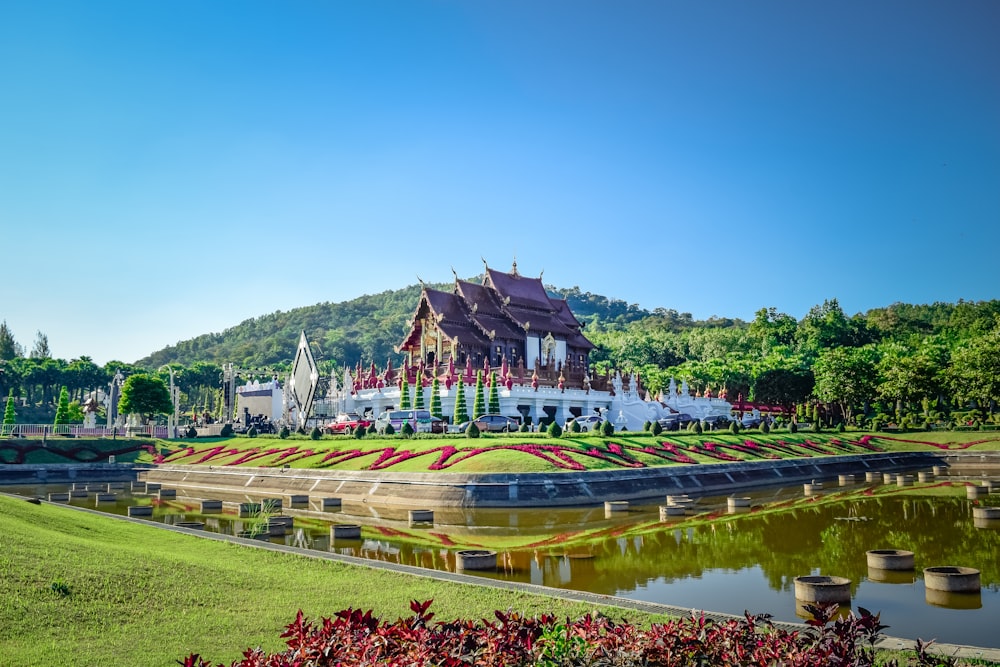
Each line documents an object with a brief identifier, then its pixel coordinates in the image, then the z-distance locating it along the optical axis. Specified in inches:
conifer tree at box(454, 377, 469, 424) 1829.5
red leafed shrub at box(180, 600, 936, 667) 282.5
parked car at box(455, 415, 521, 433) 1753.2
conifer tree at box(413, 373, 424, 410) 1954.2
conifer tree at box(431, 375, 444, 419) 1947.6
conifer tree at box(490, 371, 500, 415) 1888.5
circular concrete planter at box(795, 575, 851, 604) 537.6
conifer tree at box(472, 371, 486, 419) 1900.3
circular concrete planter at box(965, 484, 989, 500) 1242.8
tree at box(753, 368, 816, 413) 2960.1
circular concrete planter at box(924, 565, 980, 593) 566.9
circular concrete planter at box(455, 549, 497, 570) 682.8
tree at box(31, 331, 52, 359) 4428.2
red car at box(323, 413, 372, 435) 1935.3
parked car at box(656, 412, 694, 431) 2084.2
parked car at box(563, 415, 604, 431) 1918.1
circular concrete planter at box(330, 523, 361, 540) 892.6
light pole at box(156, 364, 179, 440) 2337.6
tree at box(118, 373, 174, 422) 2433.6
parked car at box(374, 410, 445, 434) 1810.5
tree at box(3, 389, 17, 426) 2396.9
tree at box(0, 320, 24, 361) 3951.0
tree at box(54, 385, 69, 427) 2495.8
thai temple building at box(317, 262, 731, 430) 2054.6
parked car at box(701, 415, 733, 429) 2233.5
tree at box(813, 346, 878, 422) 2630.4
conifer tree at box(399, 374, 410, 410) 2010.7
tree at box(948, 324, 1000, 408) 2309.3
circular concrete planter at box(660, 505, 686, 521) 1063.6
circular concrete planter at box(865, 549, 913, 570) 660.1
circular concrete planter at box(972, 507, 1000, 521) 943.7
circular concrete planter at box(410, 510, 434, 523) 1077.8
